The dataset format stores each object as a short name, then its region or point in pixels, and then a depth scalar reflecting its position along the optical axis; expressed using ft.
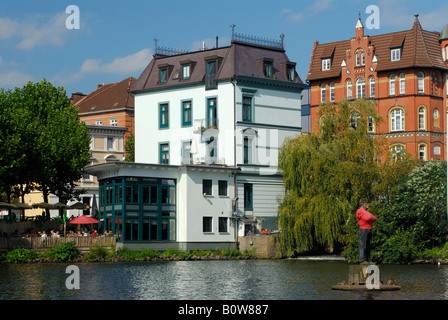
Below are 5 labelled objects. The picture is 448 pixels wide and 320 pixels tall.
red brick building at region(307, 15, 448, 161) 298.76
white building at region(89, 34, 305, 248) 215.72
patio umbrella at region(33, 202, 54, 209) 232.32
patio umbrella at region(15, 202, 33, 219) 223.02
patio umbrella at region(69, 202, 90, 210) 240.49
